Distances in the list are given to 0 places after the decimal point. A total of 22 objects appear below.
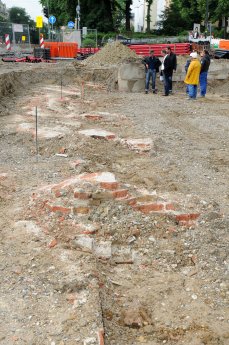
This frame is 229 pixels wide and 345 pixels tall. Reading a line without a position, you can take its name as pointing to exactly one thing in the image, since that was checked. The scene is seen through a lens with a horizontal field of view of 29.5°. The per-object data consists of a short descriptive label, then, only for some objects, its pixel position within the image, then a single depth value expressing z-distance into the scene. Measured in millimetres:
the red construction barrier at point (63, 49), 26281
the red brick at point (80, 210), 5070
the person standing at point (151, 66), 15635
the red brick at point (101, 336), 3202
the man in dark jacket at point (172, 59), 14809
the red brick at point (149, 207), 5219
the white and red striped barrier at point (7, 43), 25562
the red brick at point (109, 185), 5316
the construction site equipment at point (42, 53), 24297
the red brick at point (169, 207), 5262
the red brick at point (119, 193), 5258
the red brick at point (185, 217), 5164
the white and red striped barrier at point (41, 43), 24750
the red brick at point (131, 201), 5254
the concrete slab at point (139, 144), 8164
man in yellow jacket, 13959
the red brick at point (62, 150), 7802
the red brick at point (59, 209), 5074
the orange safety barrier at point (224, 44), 24339
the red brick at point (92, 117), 10859
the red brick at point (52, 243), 4533
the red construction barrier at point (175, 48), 22875
